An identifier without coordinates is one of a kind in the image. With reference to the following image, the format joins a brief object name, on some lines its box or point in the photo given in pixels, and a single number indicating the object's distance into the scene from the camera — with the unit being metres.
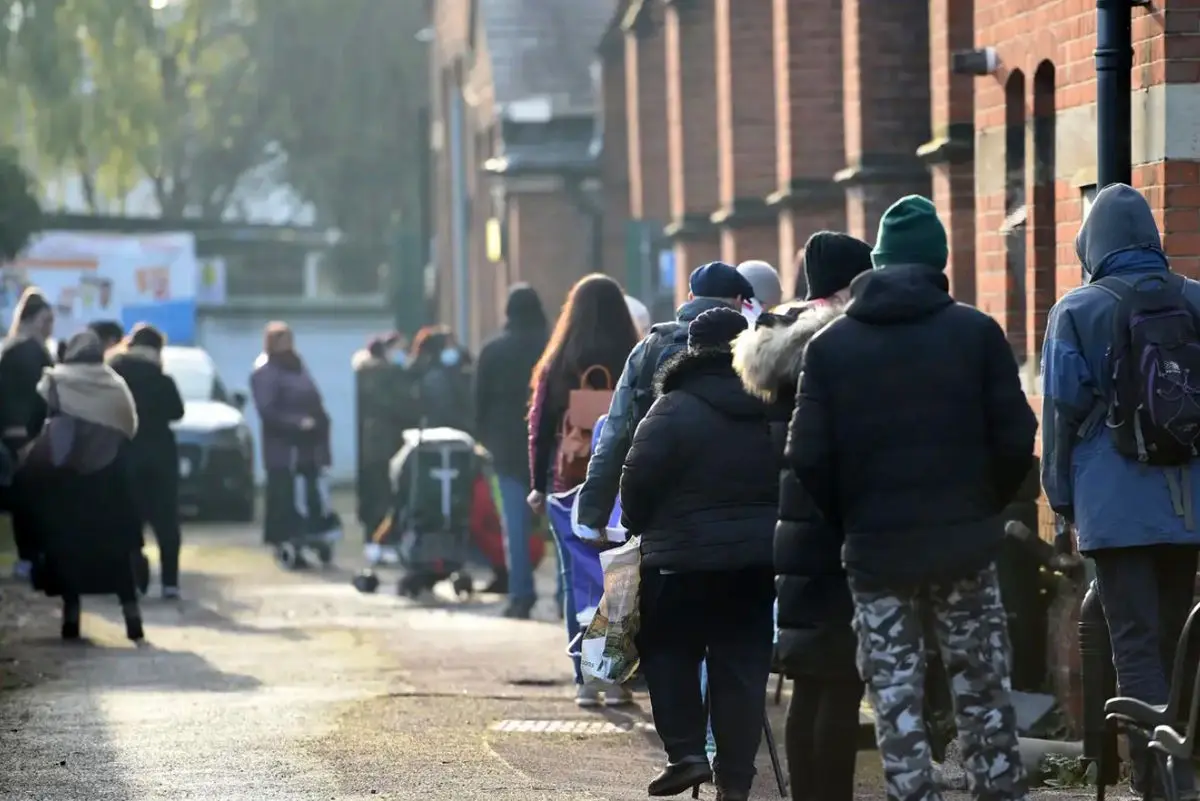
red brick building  16.28
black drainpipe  15.37
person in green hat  11.39
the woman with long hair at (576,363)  19.86
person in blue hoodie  13.39
